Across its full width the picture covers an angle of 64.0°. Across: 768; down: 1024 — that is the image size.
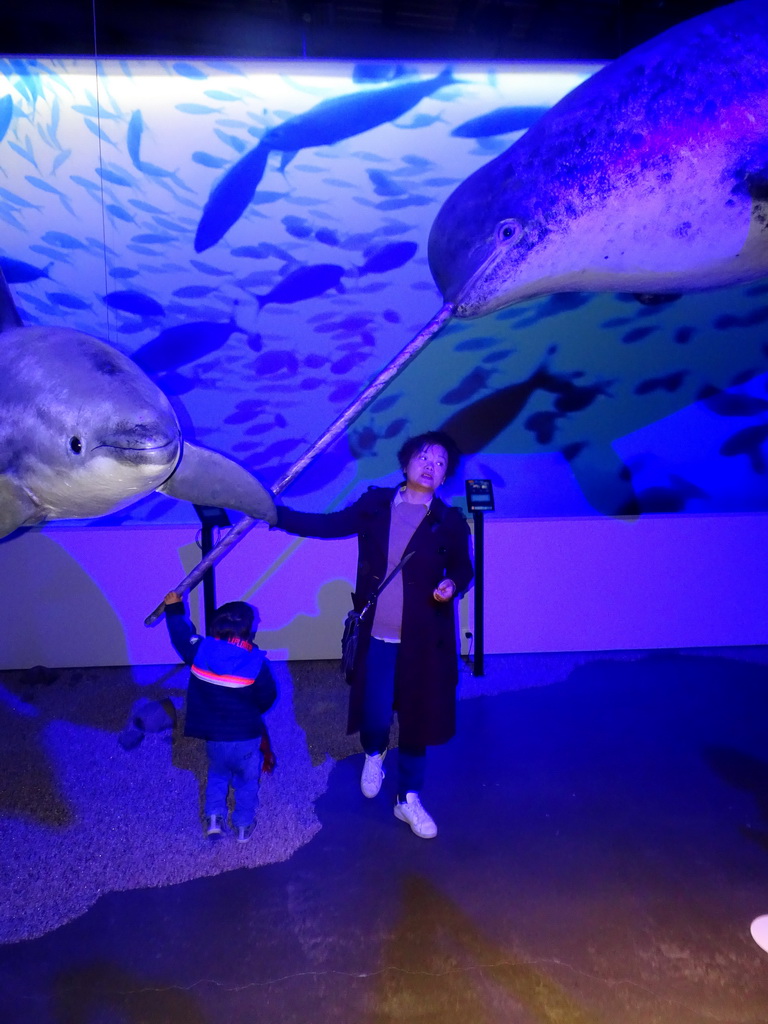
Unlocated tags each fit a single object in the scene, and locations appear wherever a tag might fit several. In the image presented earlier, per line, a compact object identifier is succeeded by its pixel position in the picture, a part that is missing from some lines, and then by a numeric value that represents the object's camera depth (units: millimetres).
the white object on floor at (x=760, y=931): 1908
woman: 2291
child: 2287
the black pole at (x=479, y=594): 3848
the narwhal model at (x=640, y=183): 1637
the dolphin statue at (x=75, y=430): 1396
